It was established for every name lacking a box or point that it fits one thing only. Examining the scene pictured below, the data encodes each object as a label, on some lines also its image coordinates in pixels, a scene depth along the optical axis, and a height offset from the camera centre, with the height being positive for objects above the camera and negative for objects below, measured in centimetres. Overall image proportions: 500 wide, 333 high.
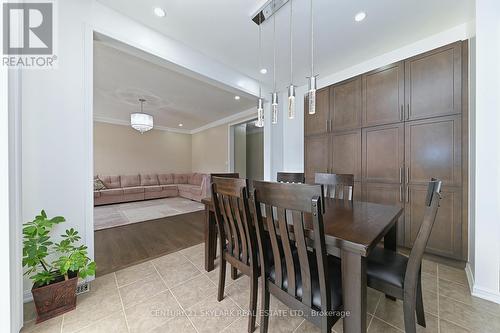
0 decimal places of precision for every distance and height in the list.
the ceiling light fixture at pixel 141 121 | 409 +103
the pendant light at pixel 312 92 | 153 +63
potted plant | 131 -82
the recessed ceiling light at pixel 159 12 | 187 +162
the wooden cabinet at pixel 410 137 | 197 +36
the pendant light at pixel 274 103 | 191 +66
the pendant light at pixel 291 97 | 166 +63
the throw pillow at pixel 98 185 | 522 -57
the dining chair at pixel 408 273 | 98 -65
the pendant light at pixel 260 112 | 203 +60
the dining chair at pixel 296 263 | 85 -53
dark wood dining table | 85 -38
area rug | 363 -113
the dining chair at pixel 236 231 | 117 -49
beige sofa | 530 -73
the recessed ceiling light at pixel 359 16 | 191 +160
